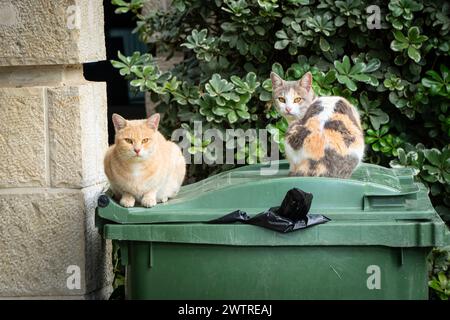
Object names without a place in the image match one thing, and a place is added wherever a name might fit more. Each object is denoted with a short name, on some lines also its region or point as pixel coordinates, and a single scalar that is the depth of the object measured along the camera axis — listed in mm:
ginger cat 4031
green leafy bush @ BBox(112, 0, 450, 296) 5270
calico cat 3973
